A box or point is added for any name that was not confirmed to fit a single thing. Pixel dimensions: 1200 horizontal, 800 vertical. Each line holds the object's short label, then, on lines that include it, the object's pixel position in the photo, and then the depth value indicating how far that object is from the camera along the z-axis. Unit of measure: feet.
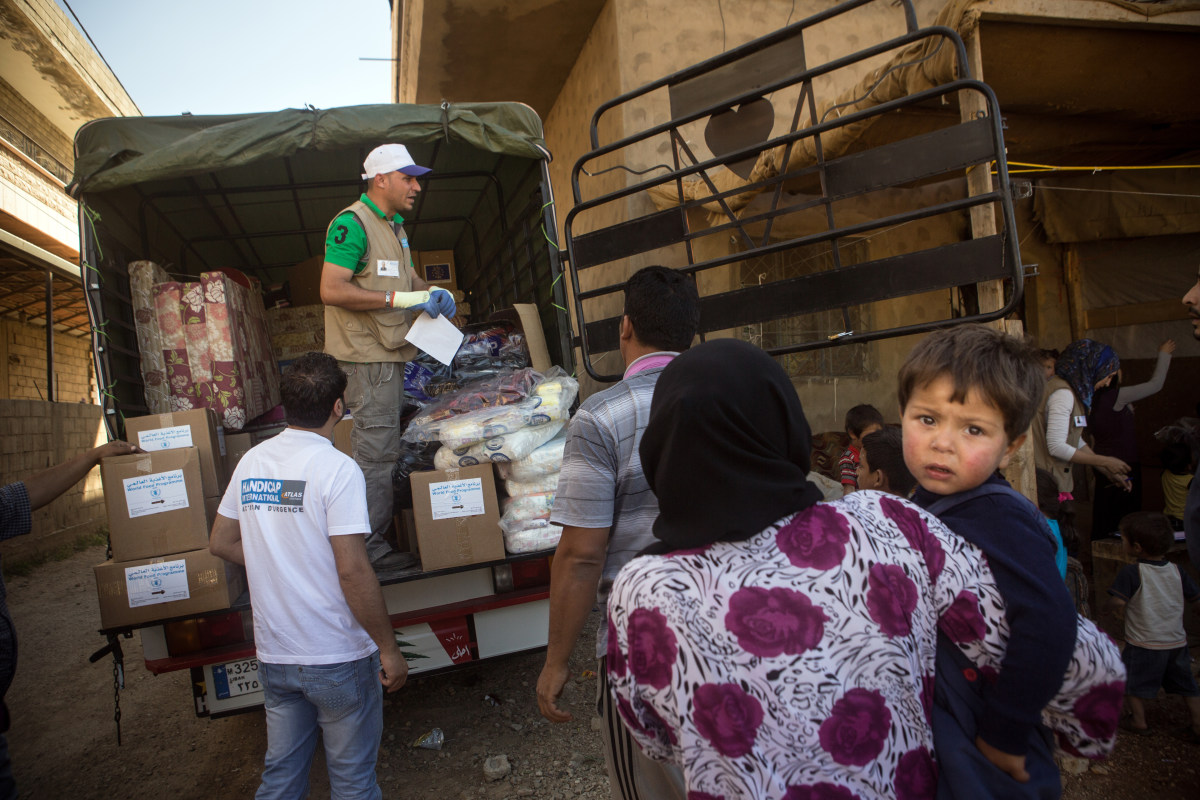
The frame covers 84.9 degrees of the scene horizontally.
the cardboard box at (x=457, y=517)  8.55
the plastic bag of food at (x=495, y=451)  8.87
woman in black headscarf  3.10
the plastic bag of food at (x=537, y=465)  9.00
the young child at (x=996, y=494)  3.12
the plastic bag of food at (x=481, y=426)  8.86
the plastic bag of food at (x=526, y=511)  8.93
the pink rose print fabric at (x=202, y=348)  10.52
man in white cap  9.37
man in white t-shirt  6.36
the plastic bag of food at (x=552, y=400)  9.27
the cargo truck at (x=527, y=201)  8.21
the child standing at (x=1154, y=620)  9.16
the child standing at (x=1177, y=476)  13.30
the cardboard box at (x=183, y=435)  8.48
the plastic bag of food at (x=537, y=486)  9.09
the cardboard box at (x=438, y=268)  18.59
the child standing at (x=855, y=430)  11.08
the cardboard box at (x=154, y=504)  7.98
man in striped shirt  5.31
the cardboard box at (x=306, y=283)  16.65
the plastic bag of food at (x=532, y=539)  8.89
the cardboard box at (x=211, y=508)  8.42
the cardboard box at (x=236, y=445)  10.21
